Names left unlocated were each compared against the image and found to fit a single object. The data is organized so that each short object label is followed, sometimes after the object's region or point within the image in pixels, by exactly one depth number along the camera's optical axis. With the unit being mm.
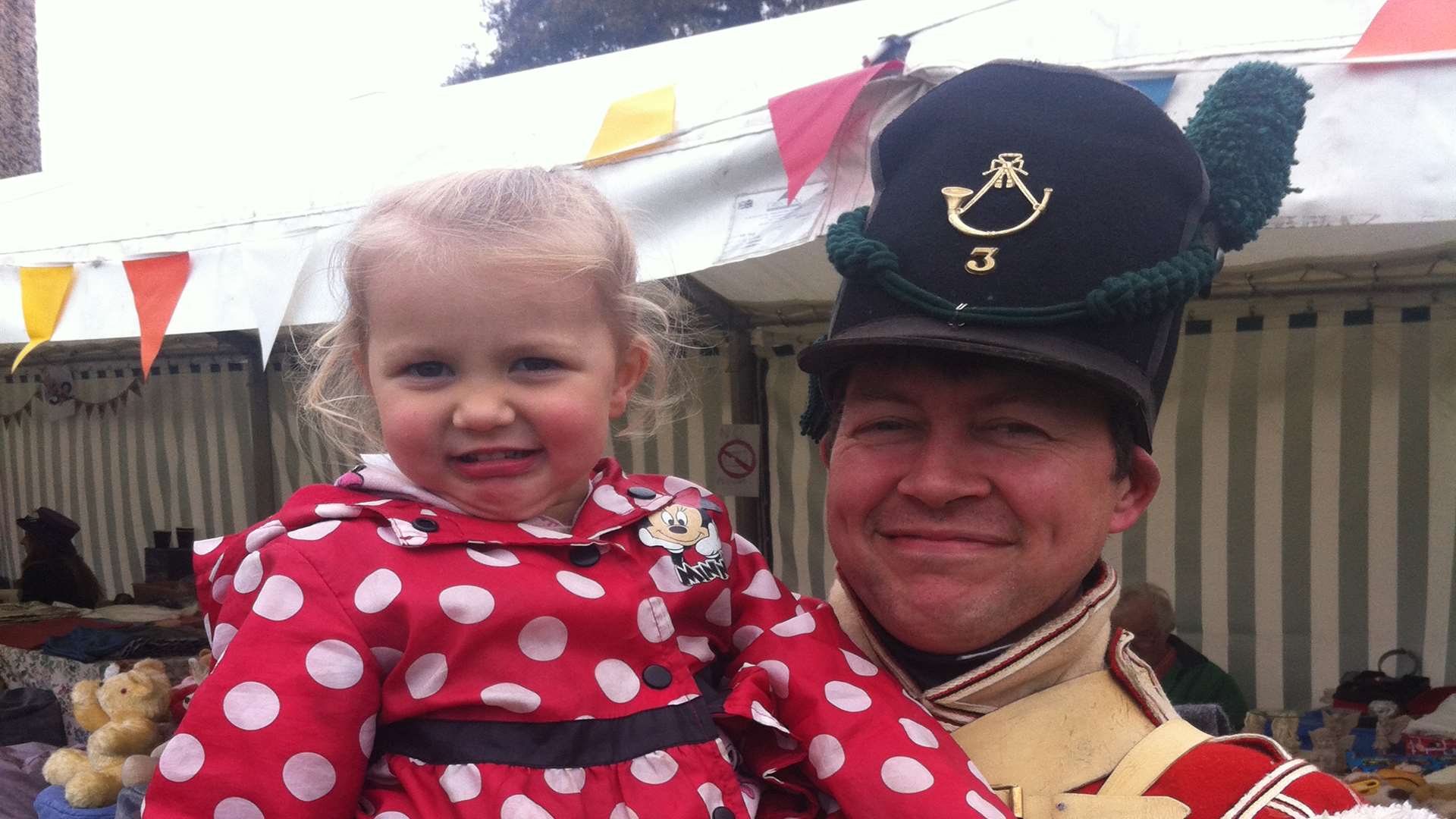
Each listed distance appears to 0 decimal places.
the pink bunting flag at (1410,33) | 2021
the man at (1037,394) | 1159
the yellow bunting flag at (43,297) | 3955
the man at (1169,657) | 4230
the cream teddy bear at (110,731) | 3236
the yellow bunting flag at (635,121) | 2873
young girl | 1124
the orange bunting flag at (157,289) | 3619
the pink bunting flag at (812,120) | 2393
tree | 19969
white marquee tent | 2666
